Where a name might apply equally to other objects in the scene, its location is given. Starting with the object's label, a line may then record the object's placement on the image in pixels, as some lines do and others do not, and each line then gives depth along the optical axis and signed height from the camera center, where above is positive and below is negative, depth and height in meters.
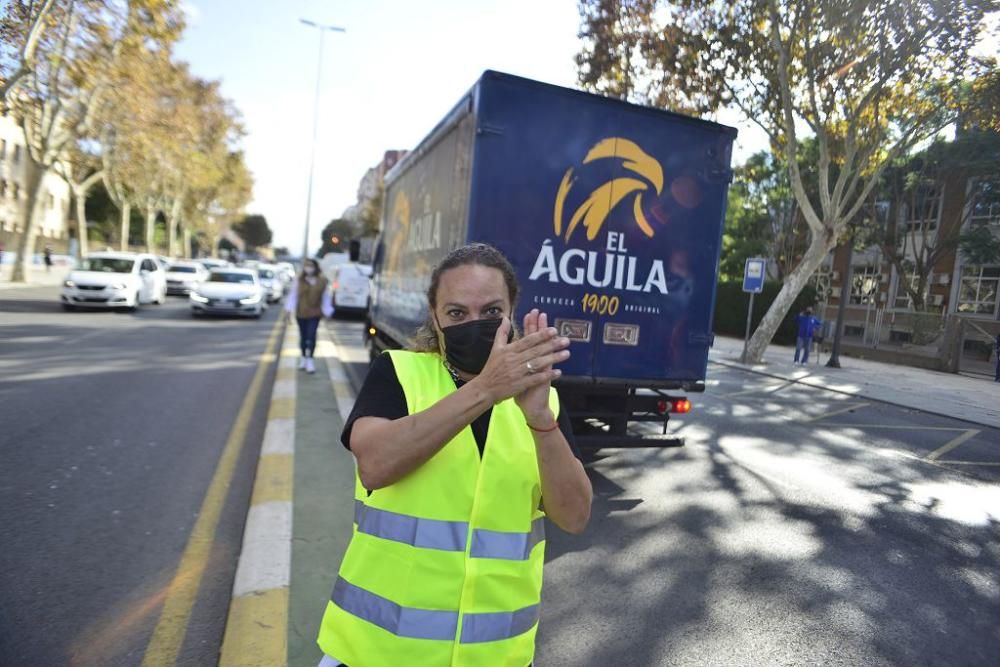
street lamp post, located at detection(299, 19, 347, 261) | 37.04 +6.48
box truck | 4.69 +0.59
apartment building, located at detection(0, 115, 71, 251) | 36.53 +3.17
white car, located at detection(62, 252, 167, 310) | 15.66 -0.80
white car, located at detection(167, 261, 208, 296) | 25.03 -0.73
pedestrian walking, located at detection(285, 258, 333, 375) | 9.20 -0.44
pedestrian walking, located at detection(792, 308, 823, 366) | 17.59 -0.43
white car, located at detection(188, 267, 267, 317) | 16.77 -0.94
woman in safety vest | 1.30 -0.49
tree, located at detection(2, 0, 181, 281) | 14.70 +5.17
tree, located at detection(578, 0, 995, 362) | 11.39 +5.23
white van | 20.25 -0.45
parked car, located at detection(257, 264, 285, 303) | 26.54 -0.71
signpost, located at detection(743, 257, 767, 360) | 16.03 +0.95
